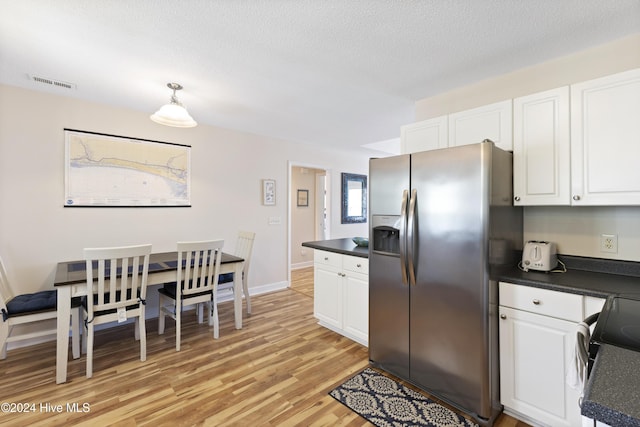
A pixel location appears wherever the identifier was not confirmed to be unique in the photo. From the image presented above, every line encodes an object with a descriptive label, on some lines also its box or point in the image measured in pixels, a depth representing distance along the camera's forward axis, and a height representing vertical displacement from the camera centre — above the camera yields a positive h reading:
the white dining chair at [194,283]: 2.66 -0.67
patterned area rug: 1.77 -1.26
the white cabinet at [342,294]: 2.62 -0.77
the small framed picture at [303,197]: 6.41 +0.41
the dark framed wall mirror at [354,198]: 5.90 +0.37
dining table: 2.15 -0.56
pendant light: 2.37 +0.82
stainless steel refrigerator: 1.72 -0.31
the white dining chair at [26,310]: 2.19 -0.75
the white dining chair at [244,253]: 3.55 -0.49
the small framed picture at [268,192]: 4.42 +0.37
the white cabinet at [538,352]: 1.56 -0.79
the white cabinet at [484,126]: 2.07 +0.70
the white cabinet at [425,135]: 2.46 +0.72
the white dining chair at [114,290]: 2.20 -0.62
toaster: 1.89 -0.27
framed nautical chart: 2.95 +0.49
